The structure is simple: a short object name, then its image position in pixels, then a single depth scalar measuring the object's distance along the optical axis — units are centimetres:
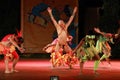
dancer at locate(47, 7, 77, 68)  1344
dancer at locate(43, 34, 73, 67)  1323
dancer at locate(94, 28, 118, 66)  1249
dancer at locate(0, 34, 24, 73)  1201
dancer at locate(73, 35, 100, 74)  1198
